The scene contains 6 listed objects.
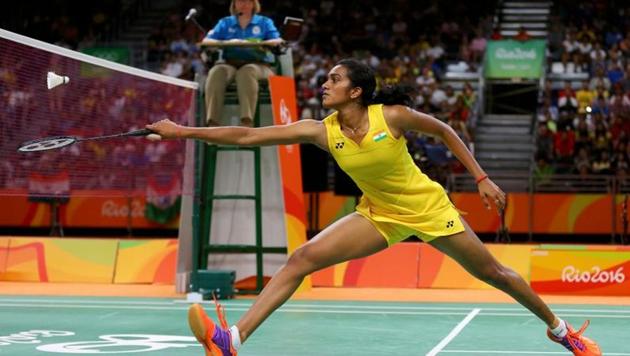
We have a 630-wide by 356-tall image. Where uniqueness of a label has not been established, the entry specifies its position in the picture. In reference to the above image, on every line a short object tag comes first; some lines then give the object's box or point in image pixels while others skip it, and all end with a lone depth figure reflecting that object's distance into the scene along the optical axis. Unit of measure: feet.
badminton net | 32.14
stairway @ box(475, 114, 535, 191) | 72.38
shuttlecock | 26.09
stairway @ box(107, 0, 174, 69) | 96.43
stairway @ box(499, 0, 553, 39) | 93.45
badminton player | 22.06
